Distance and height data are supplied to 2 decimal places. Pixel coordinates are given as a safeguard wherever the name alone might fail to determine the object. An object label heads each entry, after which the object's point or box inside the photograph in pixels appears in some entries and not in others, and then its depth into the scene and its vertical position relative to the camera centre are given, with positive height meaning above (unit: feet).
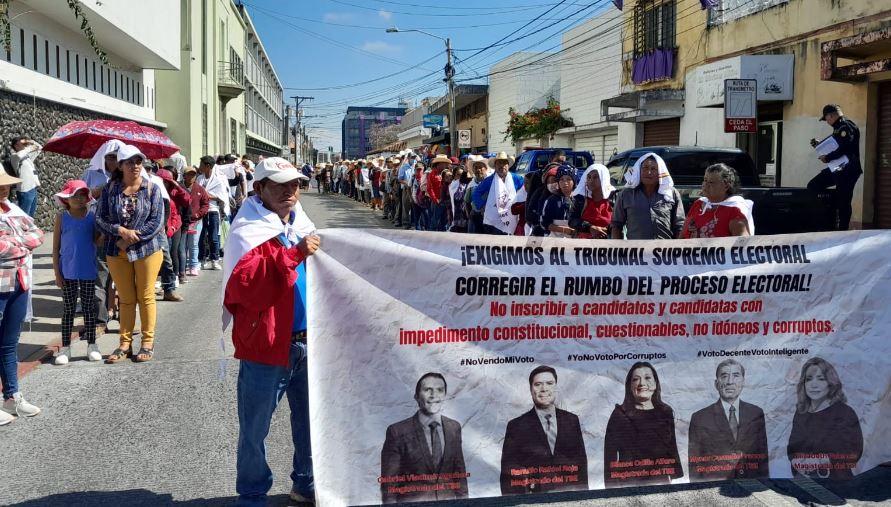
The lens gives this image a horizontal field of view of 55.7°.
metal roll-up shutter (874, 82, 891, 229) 51.44 +2.30
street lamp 114.32 +14.14
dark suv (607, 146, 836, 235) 37.99 +0.16
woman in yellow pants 23.95 -1.39
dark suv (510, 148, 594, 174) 69.56 +3.04
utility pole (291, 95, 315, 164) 401.49 +43.07
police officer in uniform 40.42 +1.45
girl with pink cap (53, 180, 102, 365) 23.98 -1.71
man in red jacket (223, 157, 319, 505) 12.44 -1.71
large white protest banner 13.42 -2.79
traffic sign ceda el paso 54.44 +6.12
